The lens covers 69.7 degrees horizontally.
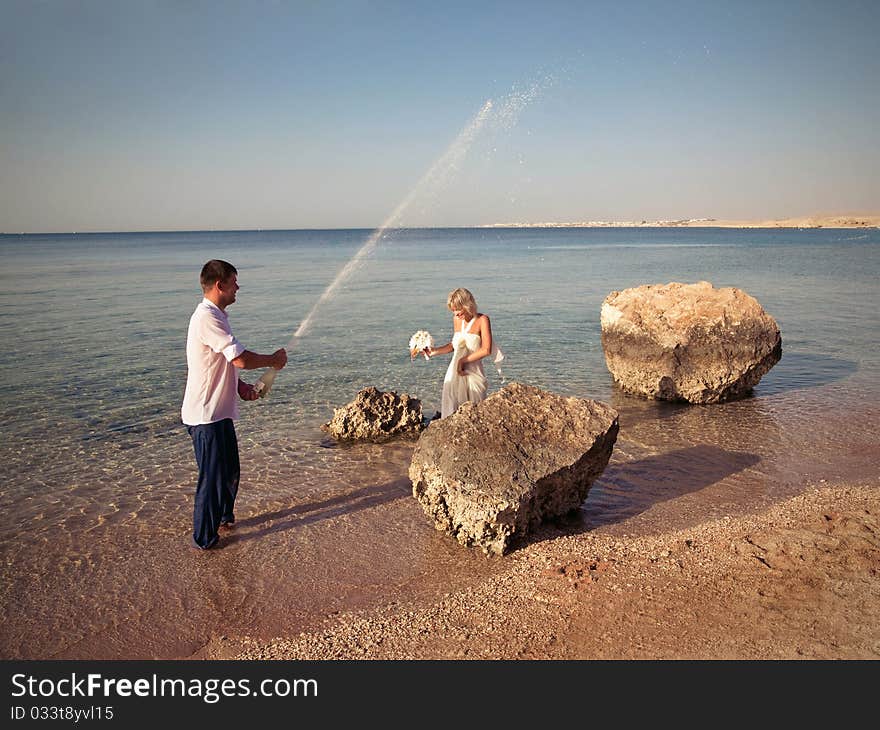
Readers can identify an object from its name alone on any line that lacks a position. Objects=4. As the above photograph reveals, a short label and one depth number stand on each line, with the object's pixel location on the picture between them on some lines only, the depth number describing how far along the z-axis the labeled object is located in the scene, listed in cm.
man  546
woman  766
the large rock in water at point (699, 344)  1078
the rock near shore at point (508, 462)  568
